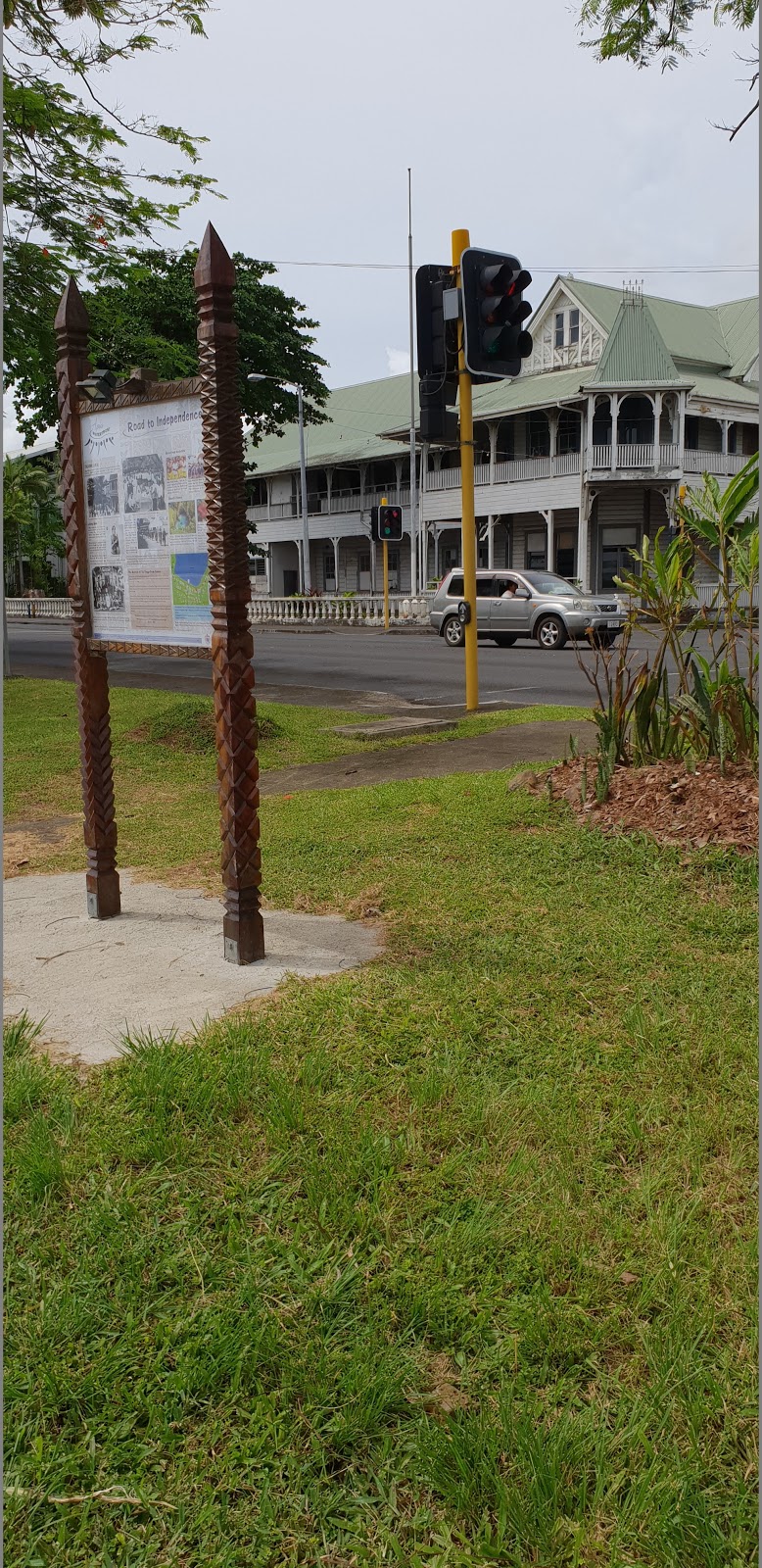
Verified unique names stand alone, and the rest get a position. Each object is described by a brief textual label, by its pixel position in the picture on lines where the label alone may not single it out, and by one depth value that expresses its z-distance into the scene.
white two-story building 37.03
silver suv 23.48
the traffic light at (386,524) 29.95
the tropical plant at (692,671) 5.87
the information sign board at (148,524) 4.52
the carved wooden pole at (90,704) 5.13
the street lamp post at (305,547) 45.51
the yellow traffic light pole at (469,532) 11.22
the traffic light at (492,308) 10.10
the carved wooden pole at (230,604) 4.11
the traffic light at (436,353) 10.53
